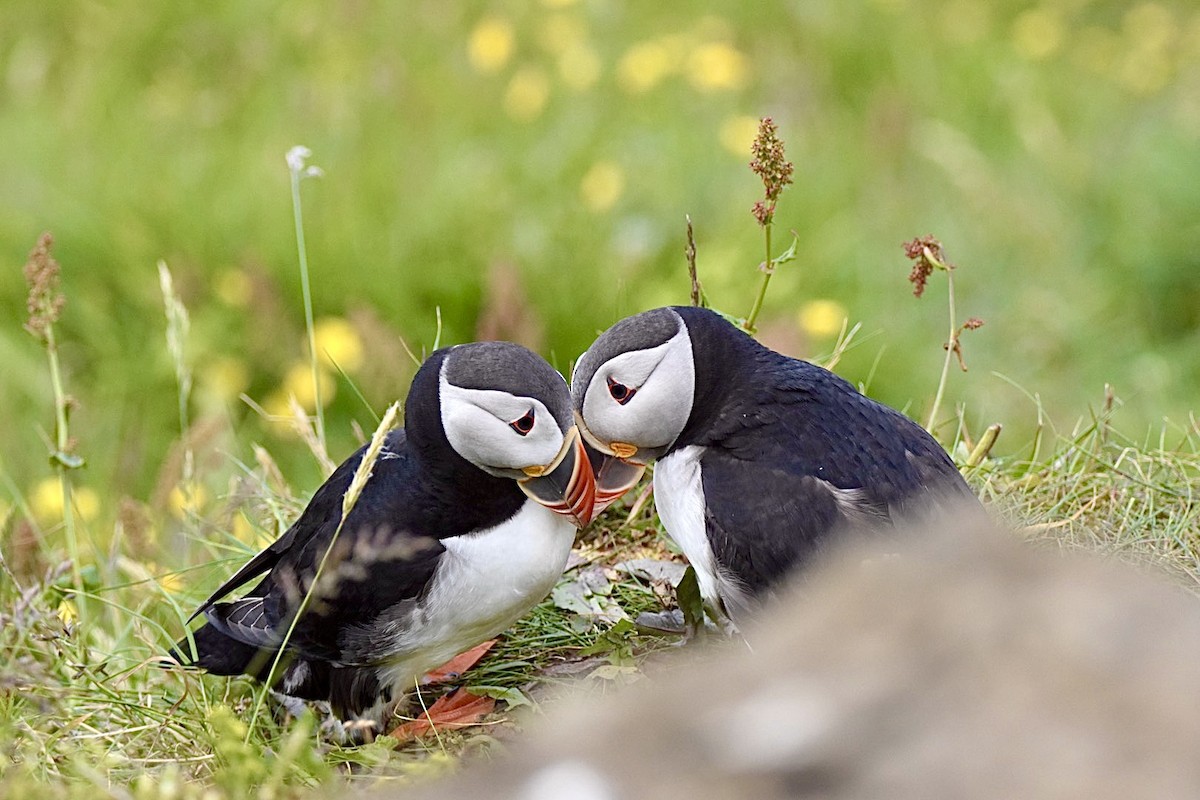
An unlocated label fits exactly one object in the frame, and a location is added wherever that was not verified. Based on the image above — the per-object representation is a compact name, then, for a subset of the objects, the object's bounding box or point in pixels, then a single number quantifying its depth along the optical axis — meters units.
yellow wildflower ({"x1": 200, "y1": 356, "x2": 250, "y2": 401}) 11.23
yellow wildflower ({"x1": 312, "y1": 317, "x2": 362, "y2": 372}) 10.13
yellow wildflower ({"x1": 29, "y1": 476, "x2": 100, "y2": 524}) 9.55
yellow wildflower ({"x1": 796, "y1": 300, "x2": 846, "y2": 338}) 9.38
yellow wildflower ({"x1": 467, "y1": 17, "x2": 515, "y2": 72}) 14.65
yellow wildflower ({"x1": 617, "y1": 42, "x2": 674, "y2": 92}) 13.85
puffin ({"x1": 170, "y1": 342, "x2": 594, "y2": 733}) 5.95
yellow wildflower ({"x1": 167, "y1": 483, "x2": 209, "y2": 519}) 7.93
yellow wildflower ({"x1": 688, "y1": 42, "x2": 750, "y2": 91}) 13.65
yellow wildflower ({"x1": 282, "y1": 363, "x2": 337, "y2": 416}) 10.73
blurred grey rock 2.68
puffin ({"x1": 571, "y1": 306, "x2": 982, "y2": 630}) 5.68
